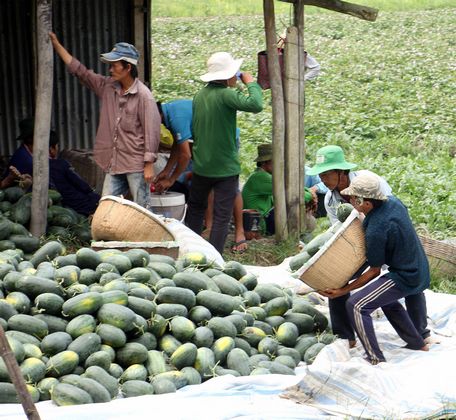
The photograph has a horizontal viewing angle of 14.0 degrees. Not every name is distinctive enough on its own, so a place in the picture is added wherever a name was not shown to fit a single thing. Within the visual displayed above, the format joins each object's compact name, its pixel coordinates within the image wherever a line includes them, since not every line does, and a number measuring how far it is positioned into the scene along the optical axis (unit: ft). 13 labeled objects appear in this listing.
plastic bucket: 57.03
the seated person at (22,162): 57.78
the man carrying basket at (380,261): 38.11
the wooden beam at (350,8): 62.09
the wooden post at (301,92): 61.99
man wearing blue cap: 53.72
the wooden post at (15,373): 24.38
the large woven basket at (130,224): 48.23
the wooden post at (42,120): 51.67
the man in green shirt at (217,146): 54.12
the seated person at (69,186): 57.43
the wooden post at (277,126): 59.98
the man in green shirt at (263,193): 63.59
